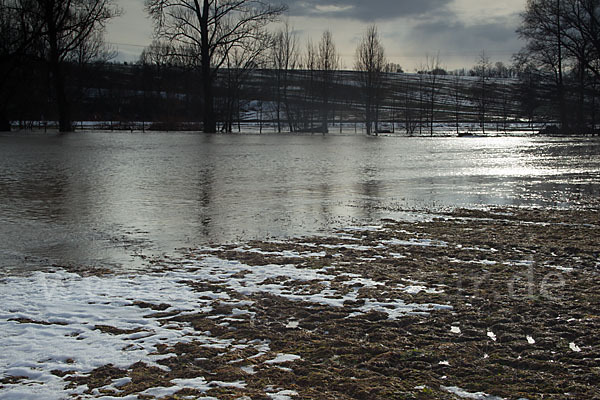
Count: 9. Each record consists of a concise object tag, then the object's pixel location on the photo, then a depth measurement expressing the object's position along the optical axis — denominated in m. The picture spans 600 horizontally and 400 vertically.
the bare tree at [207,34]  38.31
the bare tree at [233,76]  45.22
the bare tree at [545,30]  46.56
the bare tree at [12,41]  37.09
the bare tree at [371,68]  55.62
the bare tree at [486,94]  83.93
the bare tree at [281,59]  57.06
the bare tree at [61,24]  37.59
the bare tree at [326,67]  58.28
